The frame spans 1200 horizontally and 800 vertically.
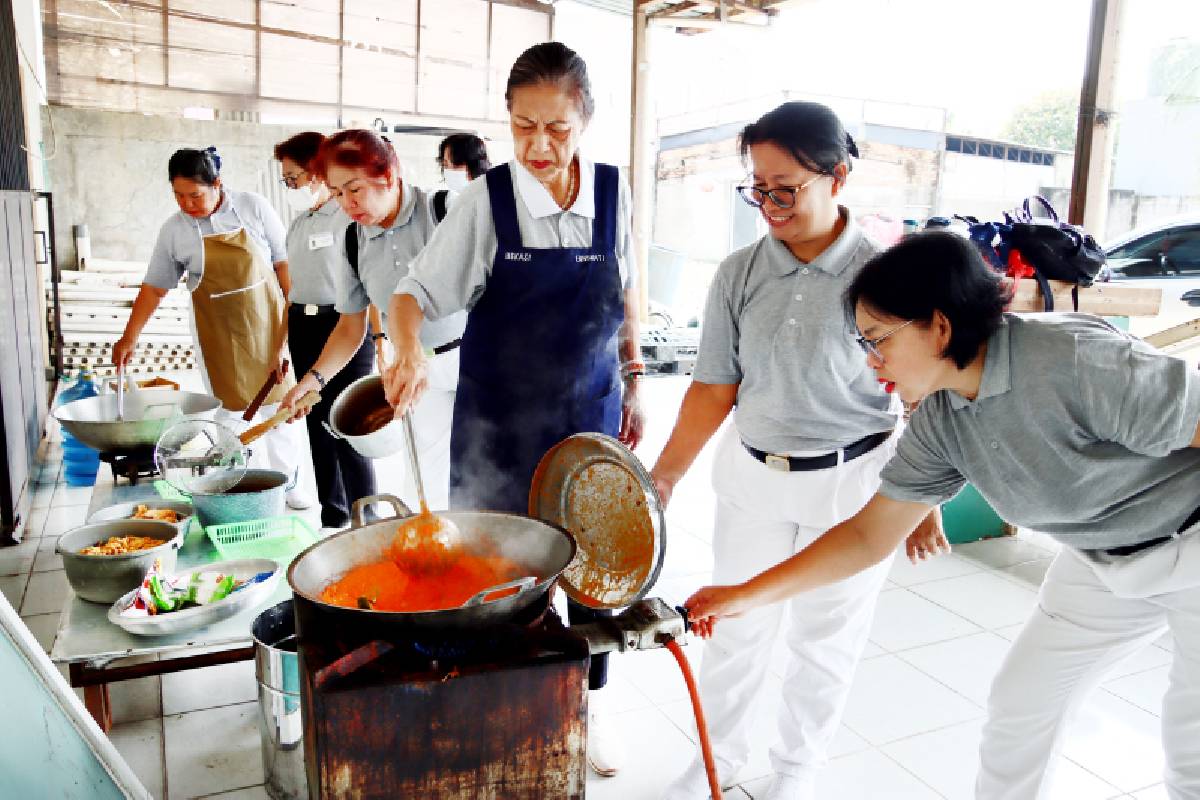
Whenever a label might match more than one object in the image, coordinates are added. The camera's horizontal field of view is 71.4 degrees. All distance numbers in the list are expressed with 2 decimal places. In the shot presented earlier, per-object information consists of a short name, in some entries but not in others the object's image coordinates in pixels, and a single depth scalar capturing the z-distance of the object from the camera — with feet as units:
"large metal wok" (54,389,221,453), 9.91
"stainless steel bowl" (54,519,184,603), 7.41
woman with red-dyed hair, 8.78
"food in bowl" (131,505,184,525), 8.86
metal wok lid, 4.73
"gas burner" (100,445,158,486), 10.27
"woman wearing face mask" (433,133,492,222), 12.73
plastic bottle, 16.12
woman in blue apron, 6.79
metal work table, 6.73
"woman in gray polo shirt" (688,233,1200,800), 4.81
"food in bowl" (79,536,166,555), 7.73
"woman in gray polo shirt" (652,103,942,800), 6.42
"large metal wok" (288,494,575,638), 3.71
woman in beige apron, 13.71
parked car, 19.48
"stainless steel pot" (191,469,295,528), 8.75
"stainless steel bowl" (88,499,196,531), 8.75
